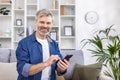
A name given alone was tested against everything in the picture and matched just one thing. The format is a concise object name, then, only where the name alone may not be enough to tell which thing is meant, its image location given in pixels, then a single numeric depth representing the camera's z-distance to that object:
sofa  3.18
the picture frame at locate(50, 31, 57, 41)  4.93
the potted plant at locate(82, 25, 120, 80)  2.93
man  1.88
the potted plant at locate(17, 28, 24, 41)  4.94
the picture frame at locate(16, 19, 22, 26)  4.92
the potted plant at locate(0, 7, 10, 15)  4.93
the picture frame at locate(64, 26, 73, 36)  5.01
